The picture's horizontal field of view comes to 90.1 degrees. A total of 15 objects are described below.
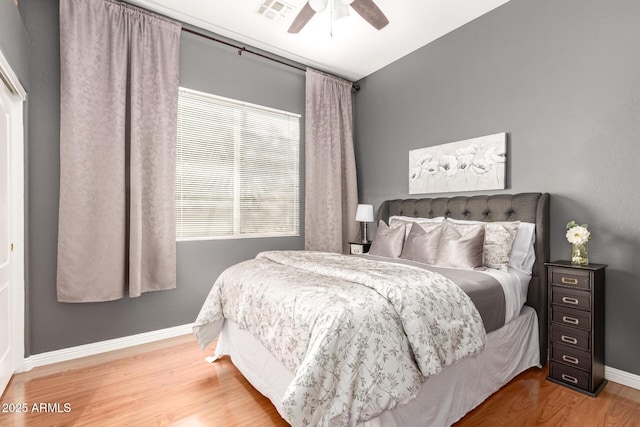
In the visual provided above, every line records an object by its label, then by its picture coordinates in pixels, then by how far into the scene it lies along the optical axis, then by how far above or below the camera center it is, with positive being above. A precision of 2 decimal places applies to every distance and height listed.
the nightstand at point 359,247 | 3.90 -0.42
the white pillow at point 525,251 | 2.54 -0.30
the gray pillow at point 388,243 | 3.03 -0.28
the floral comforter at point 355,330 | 1.34 -0.58
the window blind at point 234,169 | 3.26 +0.49
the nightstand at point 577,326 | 2.10 -0.76
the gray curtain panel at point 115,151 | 2.56 +0.53
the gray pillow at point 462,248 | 2.43 -0.27
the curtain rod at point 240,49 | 3.17 +1.80
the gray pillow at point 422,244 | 2.65 -0.26
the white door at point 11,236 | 2.11 -0.17
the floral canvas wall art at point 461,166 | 2.94 +0.49
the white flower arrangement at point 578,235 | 2.19 -0.14
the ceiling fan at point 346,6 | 2.24 +1.52
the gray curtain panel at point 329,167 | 3.99 +0.60
